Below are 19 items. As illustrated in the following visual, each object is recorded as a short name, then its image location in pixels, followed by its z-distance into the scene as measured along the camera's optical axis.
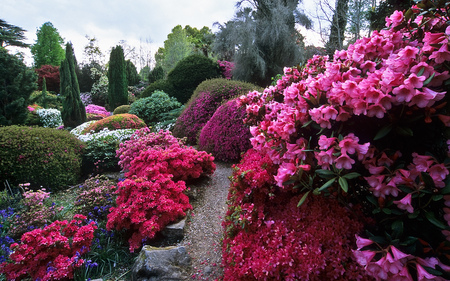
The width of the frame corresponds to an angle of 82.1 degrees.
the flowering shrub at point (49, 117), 13.25
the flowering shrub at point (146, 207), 2.67
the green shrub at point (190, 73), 11.34
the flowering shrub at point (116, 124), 8.01
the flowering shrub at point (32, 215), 3.18
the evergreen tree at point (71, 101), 11.85
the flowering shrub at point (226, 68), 11.54
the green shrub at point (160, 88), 12.04
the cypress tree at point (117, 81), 17.55
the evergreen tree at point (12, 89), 7.68
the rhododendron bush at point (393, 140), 1.23
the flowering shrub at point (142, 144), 4.64
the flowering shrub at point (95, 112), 14.22
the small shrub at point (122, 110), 13.48
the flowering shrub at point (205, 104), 6.86
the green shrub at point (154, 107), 10.73
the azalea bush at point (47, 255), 2.21
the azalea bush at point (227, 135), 4.70
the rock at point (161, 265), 2.18
